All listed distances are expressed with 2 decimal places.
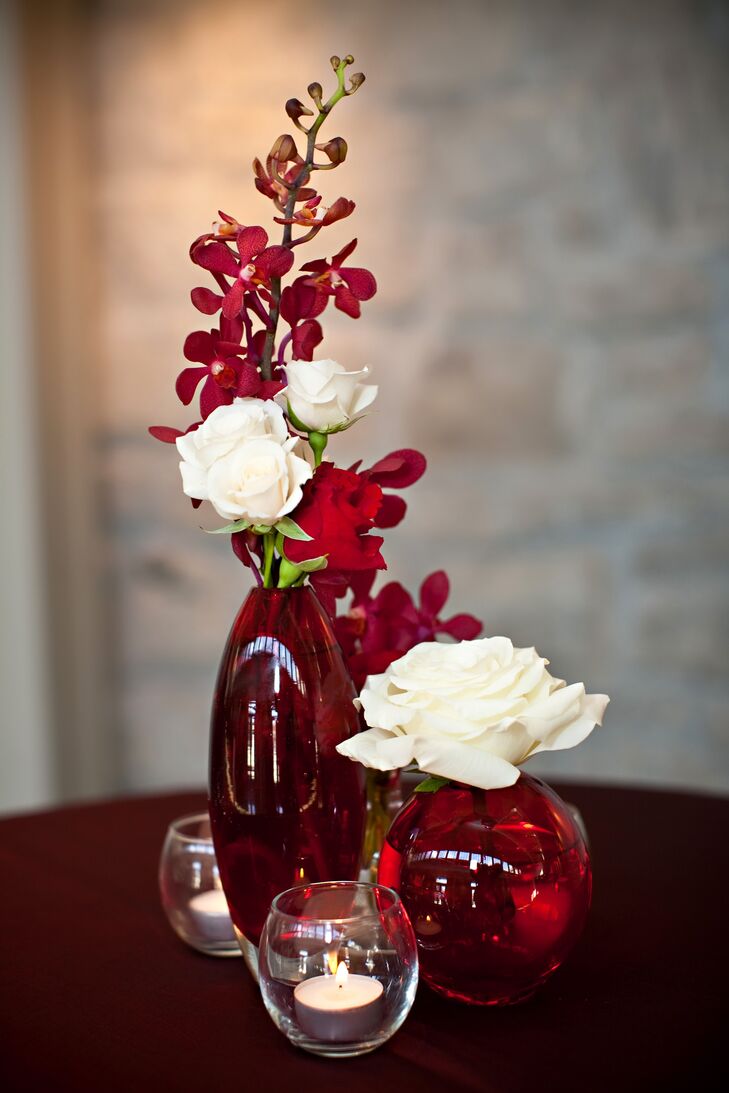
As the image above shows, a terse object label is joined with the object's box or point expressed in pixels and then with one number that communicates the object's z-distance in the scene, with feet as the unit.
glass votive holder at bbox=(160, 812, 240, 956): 2.89
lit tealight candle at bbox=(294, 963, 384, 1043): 2.27
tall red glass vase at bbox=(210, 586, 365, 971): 2.60
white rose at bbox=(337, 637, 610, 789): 2.40
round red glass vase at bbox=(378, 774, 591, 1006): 2.40
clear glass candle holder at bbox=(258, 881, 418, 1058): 2.28
